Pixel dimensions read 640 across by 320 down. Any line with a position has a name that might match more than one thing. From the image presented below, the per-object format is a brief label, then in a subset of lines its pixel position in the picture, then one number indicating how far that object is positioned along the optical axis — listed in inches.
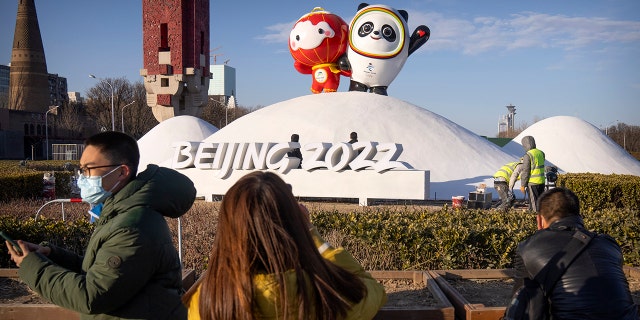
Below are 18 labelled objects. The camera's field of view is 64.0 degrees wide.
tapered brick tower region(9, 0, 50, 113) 2096.5
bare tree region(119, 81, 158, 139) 2081.7
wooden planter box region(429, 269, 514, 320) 153.2
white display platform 528.4
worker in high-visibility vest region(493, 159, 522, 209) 466.3
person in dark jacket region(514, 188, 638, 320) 107.0
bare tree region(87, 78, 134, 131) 2263.7
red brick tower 1285.7
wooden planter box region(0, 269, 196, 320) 157.3
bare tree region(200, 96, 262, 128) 2418.8
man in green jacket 93.7
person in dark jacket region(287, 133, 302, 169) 564.1
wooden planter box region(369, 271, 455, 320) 156.4
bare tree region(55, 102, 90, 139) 2139.5
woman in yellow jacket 73.4
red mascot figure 819.4
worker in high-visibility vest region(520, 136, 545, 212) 399.9
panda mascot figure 761.6
